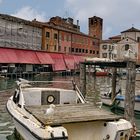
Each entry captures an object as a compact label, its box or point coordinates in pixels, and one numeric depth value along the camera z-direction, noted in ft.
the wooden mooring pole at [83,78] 41.87
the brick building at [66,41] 141.80
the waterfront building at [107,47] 192.28
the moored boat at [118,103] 40.22
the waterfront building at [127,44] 181.46
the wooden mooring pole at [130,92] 29.47
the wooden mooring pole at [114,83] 46.73
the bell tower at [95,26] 221.65
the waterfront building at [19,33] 111.15
